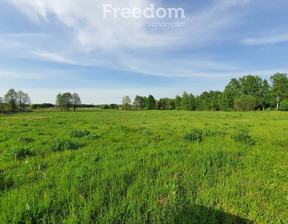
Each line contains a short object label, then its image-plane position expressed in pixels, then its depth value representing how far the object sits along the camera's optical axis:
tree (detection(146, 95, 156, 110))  99.31
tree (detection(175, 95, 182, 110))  96.32
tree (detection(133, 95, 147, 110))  107.81
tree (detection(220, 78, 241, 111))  67.87
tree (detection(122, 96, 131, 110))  91.19
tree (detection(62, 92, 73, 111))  82.07
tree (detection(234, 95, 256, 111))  57.75
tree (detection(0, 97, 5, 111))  60.03
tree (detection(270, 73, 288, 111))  55.12
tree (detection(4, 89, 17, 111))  62.10
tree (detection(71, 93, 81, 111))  87.19
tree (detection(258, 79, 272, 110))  61.04
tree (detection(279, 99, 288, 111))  51.28
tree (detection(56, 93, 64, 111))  80.25
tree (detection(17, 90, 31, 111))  72.26
